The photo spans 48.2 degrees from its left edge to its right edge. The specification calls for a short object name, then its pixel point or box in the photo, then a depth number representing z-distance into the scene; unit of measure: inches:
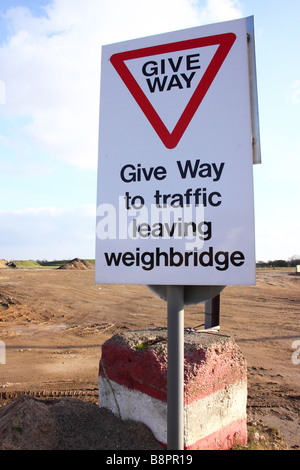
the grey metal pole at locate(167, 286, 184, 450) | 55.4
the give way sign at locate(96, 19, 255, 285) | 54.4
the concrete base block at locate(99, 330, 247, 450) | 96.7
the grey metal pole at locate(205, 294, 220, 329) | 192.4
